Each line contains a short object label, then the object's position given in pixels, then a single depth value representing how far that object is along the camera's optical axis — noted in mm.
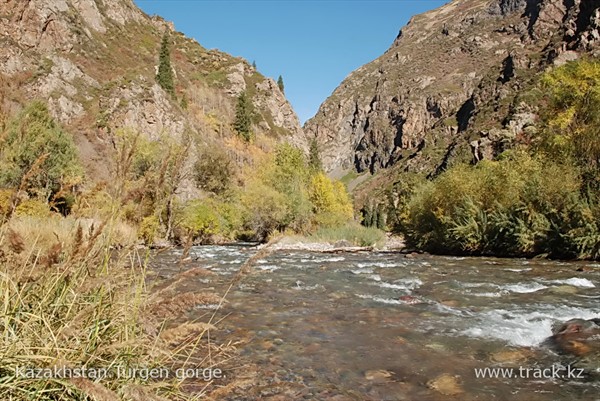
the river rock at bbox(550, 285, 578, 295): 9797
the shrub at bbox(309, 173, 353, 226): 42656
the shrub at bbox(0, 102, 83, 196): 25500
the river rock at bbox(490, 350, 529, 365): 5242
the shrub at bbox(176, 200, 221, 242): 32562
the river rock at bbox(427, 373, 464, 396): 4410
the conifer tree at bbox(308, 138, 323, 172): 86769
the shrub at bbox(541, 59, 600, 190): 22016
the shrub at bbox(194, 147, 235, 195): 51688
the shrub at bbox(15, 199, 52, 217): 11214
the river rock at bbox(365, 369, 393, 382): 4738
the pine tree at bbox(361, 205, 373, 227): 102788
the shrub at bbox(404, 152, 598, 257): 18547
